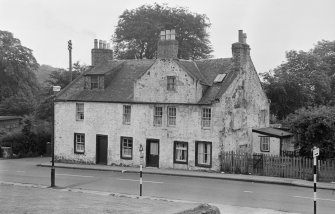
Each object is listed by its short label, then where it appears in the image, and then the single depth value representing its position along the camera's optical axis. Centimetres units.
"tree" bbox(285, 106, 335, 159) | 3136
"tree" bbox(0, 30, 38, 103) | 6850
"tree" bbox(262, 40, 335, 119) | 5475
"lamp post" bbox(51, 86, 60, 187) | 2872
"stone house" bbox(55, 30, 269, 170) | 3588
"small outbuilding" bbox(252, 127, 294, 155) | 3849
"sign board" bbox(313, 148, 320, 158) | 2173
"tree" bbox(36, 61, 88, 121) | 5794
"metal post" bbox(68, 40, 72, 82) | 5475
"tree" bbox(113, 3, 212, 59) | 6531
